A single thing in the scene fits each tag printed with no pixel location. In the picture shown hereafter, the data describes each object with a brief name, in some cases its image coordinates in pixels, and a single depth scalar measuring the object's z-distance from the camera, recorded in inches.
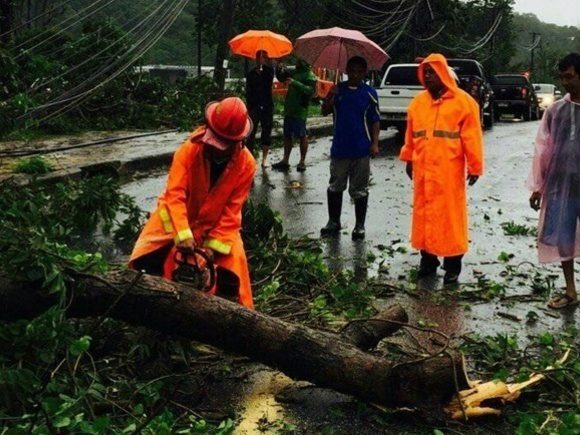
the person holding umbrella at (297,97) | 475.5
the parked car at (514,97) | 1254.9
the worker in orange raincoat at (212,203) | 171.2
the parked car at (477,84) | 845.8
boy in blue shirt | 304.0
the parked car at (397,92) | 746.8
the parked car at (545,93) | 1670.2
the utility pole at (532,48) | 3164.4
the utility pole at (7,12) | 499.7
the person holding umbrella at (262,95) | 478.6
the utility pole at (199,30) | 906.7
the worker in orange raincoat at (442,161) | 243.8
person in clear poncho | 222.8
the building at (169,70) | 1327.5
